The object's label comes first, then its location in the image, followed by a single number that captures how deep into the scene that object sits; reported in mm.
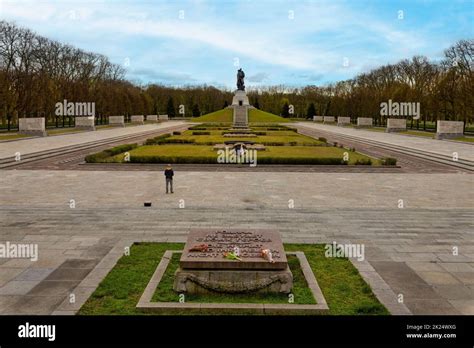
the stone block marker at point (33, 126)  47656
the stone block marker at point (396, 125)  66688
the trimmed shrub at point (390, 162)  27359
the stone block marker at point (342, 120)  94438
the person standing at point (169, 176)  17969
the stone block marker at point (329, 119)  108375
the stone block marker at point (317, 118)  117075
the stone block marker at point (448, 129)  49062
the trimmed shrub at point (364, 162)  27055
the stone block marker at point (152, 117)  102375
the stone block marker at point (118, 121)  77419
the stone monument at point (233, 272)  7391
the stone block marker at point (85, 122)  63962
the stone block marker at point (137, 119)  92625
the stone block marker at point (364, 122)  81062
